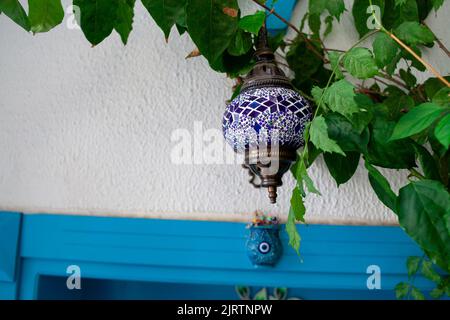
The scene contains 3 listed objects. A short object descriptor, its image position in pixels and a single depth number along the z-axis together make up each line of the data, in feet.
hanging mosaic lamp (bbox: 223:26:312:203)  2.04
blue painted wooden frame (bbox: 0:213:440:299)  3.17
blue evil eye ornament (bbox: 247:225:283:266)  3.09
